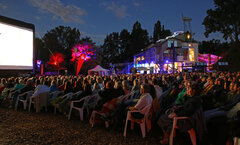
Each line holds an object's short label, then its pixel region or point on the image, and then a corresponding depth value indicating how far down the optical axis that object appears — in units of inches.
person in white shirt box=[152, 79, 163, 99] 207.8
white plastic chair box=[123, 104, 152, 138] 143.1
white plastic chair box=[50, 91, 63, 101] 245.0
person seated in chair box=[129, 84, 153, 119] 143.0
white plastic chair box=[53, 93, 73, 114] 208.9
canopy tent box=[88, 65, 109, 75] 955.3
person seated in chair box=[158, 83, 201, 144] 115.3
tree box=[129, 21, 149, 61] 2180.1
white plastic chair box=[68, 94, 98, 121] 192.1
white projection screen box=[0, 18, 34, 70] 432.5
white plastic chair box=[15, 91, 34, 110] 245.0
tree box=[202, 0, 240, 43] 974.4
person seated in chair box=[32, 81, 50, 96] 226.3
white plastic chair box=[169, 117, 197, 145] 118.8
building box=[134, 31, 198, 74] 1136.6
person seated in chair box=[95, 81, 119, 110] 165.5
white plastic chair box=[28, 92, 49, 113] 228.5
